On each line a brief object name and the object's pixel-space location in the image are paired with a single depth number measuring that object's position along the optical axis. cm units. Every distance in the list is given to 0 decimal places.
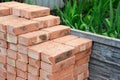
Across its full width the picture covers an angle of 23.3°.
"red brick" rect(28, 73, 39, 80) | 294
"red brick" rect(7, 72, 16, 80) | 316
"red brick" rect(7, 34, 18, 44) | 298
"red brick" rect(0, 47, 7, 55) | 316
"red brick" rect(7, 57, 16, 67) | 310
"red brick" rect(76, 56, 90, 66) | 315
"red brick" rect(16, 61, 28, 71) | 300
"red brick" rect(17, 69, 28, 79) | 303
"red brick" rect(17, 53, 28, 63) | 296
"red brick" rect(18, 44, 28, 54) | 293
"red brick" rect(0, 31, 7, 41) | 309
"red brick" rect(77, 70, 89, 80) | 322
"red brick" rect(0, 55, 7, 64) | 318
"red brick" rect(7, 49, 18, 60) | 306
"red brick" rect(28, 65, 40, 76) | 291
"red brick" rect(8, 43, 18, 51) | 303
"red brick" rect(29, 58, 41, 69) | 287
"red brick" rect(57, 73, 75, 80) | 296
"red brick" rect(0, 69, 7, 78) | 325
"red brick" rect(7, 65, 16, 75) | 313
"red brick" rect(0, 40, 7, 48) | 313
